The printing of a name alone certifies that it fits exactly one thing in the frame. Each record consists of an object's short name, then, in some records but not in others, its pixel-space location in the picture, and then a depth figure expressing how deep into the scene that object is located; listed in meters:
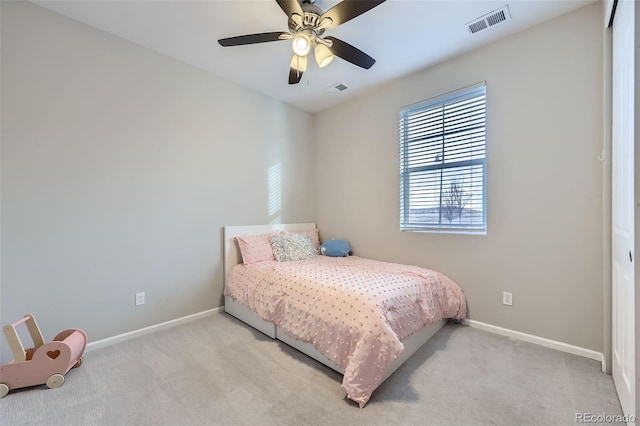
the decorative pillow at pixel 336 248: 3.38
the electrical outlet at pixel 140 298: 2.40
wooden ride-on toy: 1.61
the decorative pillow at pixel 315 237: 3.73
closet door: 1.25
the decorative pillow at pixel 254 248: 2.96
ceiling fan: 1.56
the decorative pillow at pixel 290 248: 3.09
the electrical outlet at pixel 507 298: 2.33
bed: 1.55
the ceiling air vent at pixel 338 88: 3.15
